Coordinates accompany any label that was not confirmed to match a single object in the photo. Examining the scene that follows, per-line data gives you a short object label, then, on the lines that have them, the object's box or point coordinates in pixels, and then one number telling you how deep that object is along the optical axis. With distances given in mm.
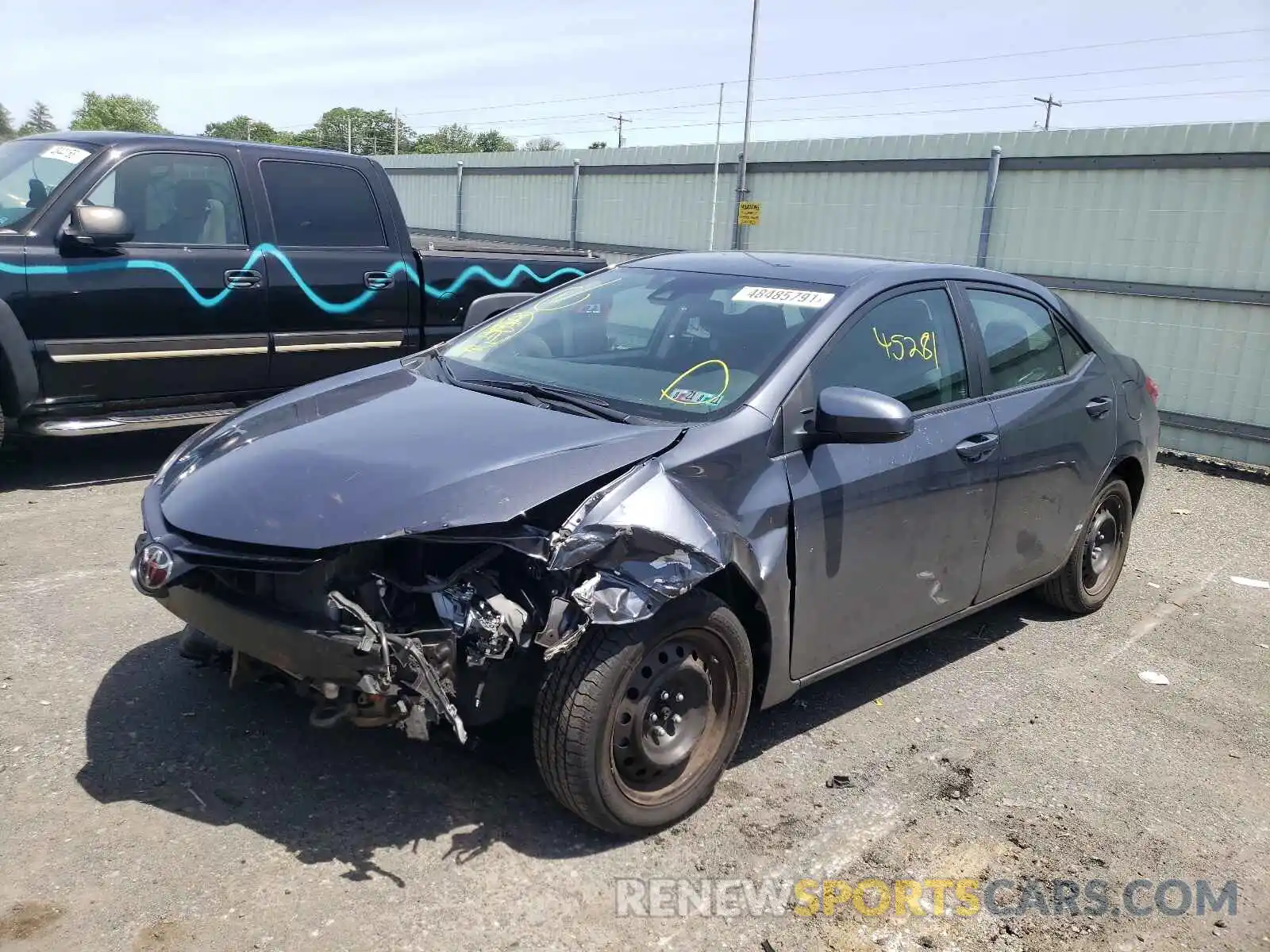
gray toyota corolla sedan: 2900
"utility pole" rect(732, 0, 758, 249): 13625
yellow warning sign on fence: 13516
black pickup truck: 5996
